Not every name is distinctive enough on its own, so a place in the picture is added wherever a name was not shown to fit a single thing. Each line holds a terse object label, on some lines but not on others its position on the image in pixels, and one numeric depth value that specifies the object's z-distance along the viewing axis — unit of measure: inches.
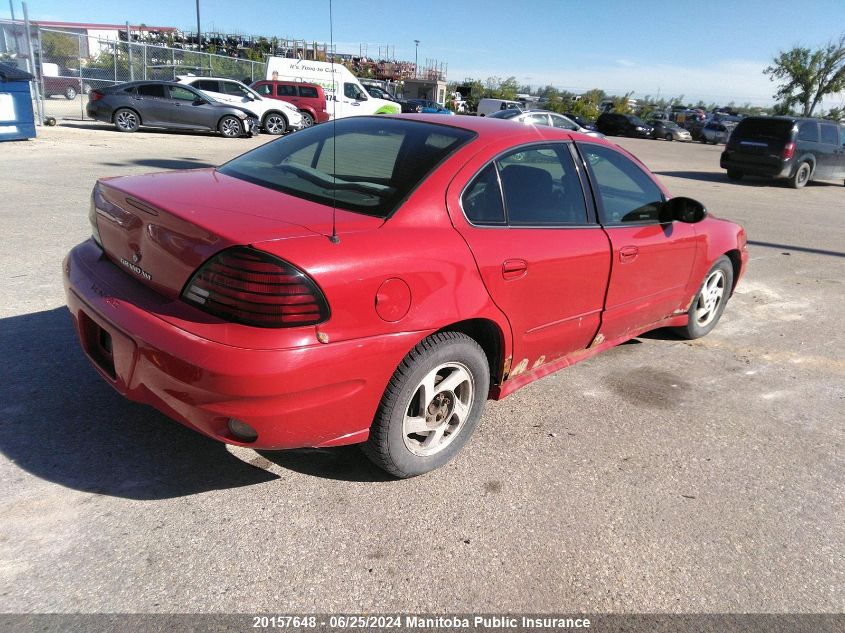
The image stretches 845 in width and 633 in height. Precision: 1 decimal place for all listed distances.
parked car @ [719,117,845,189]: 622.5
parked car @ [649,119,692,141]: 1610.5
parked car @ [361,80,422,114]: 1135.6
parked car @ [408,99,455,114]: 1282.0
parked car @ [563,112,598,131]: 1217.4
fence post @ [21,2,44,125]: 621.0
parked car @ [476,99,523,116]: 1486.2
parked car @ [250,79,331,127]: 868.6
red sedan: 90.4
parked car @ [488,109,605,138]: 748.6
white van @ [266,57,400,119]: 908.0
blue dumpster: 504.7
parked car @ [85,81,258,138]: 682.8
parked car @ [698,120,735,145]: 1583.4
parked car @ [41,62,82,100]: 1209.4
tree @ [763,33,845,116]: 1885.6
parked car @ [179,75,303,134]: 762.2
